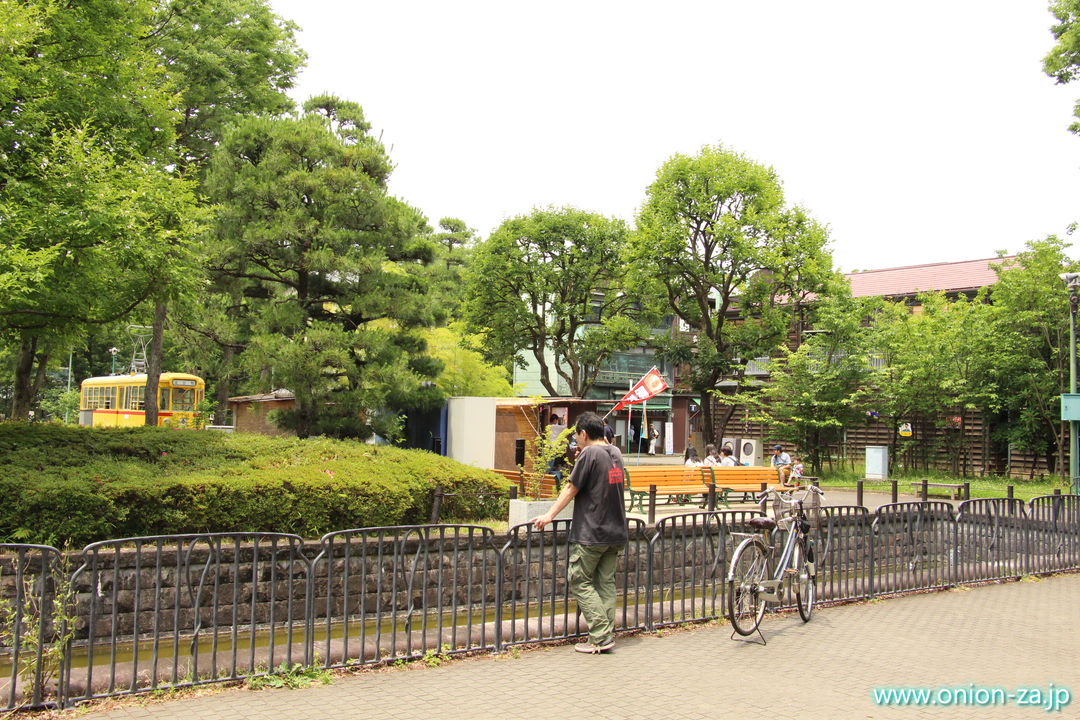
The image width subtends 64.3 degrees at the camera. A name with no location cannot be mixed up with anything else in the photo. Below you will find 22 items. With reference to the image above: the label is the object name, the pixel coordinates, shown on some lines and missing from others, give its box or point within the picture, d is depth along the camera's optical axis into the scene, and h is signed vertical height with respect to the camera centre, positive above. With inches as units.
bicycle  282.8 -47.7
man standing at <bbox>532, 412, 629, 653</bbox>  265.9 -33.1
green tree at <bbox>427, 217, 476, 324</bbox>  1699.1 +384.4
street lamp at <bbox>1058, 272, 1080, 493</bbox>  736.3 +25.9
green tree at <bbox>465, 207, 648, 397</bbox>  1517.0 +247.8
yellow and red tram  1268.5 +29.3
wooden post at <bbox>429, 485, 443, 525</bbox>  470.3 -44.9
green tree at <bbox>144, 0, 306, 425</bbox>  749.9 +321.0
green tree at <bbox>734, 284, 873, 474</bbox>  1165.7 +69.5
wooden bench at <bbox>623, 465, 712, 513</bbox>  653.9 -41.5
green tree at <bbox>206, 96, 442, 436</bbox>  682.8 +128.0
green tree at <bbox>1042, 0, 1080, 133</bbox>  797.2 +360.6
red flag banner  773.3 +36.2
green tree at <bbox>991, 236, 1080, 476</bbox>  1101.1 +129.6
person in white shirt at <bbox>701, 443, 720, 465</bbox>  845.7 -29.0
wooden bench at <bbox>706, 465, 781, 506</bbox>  703.1 -41.4
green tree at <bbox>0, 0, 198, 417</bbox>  408.5 +125.6
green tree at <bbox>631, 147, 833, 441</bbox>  1237.7 +256.7
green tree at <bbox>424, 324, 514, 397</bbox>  1279.5 +84.3
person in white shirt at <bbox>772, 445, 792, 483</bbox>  685.9 -26.1
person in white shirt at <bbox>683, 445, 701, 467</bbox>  850.4 -29.0
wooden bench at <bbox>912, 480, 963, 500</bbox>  774.6 -57.1
